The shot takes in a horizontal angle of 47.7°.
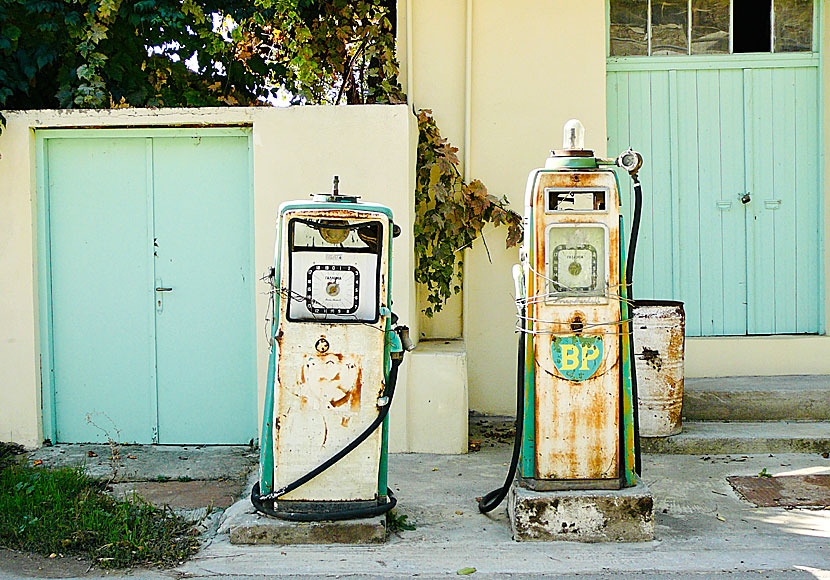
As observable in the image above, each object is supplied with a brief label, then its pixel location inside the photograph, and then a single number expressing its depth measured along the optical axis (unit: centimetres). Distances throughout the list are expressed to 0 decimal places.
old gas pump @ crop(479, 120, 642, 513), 493
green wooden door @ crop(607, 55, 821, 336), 775
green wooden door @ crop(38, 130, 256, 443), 691
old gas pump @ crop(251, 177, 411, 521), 491
